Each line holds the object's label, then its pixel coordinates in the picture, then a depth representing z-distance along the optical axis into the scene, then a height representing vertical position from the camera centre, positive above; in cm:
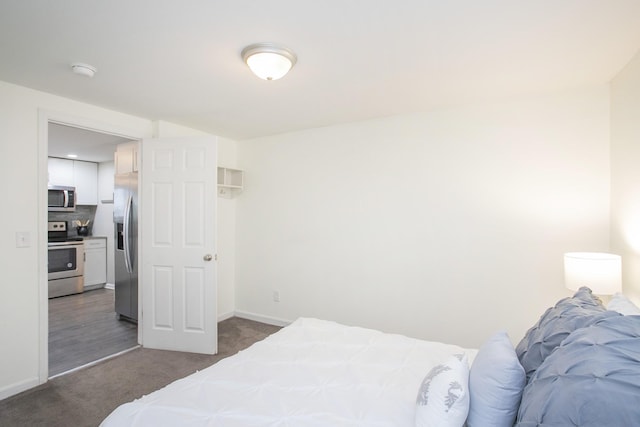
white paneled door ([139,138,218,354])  340 -29
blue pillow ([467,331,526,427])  115 -64
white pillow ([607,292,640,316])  148 -44
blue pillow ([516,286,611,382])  126 -47
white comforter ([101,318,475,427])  132 -81
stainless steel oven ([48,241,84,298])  532 -85
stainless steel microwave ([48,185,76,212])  566 +33
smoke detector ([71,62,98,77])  226 +104
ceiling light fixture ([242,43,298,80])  200 +99
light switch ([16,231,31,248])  263 -18
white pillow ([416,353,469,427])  116 -68
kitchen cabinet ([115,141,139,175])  400 +75
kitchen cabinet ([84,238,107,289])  591 -83
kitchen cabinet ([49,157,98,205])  577 +74
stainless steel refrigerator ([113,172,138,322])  404 -35
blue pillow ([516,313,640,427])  78 -45
